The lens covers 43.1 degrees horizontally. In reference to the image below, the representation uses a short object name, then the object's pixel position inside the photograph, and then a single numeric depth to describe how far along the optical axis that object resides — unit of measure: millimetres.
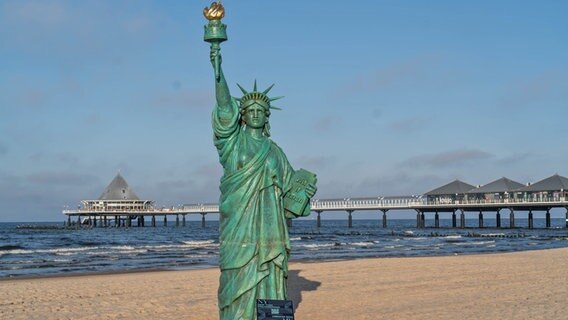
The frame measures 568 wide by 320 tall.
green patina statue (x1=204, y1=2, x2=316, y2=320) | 6852
